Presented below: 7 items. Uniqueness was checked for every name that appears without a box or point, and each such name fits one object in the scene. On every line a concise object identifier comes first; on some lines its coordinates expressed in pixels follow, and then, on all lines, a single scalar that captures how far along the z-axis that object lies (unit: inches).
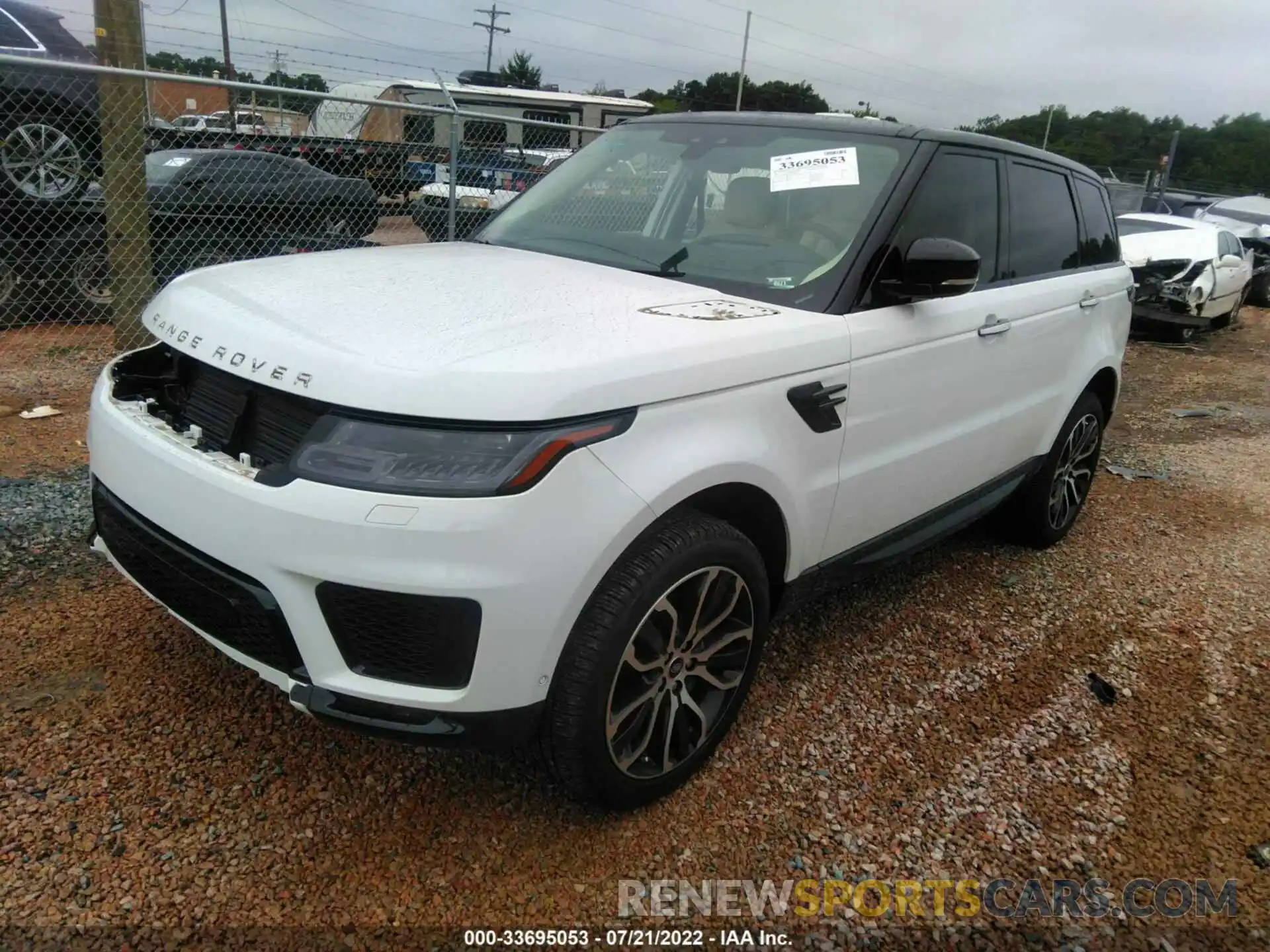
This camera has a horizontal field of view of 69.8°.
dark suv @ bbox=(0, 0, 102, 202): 267.9
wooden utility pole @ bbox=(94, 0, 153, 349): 214.7
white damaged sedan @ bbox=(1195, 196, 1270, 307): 645.9
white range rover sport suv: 75.0
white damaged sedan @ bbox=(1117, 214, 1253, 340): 458.6
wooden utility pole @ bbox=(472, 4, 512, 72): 2151.7
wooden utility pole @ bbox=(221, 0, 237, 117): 265.8
